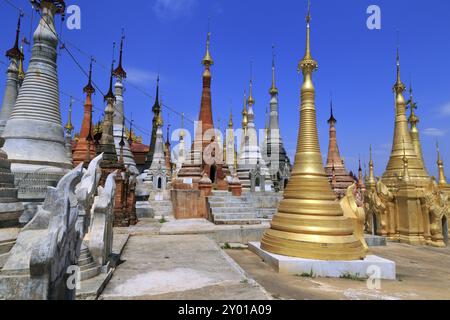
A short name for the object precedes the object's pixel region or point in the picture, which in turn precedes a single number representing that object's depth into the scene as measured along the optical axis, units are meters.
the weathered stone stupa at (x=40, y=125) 10.95
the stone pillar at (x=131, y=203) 14.18
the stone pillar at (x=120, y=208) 13.27
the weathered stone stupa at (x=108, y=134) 18.73
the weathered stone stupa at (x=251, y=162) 28.55
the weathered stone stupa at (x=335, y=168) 29.67
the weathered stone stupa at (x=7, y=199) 5.18
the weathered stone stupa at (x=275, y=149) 33.62
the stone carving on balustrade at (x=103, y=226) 5.83
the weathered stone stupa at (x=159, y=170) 30.42
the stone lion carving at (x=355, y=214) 9.22
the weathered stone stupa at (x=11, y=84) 15.51
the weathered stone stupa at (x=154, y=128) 35.66
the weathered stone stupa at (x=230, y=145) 33.33
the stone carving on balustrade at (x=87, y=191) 5.60
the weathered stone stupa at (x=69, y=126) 33.09
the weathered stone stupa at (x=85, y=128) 24.24
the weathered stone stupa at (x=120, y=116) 27.38
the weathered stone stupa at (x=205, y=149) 22.97
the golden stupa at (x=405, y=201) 16.16
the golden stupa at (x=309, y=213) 8.23
